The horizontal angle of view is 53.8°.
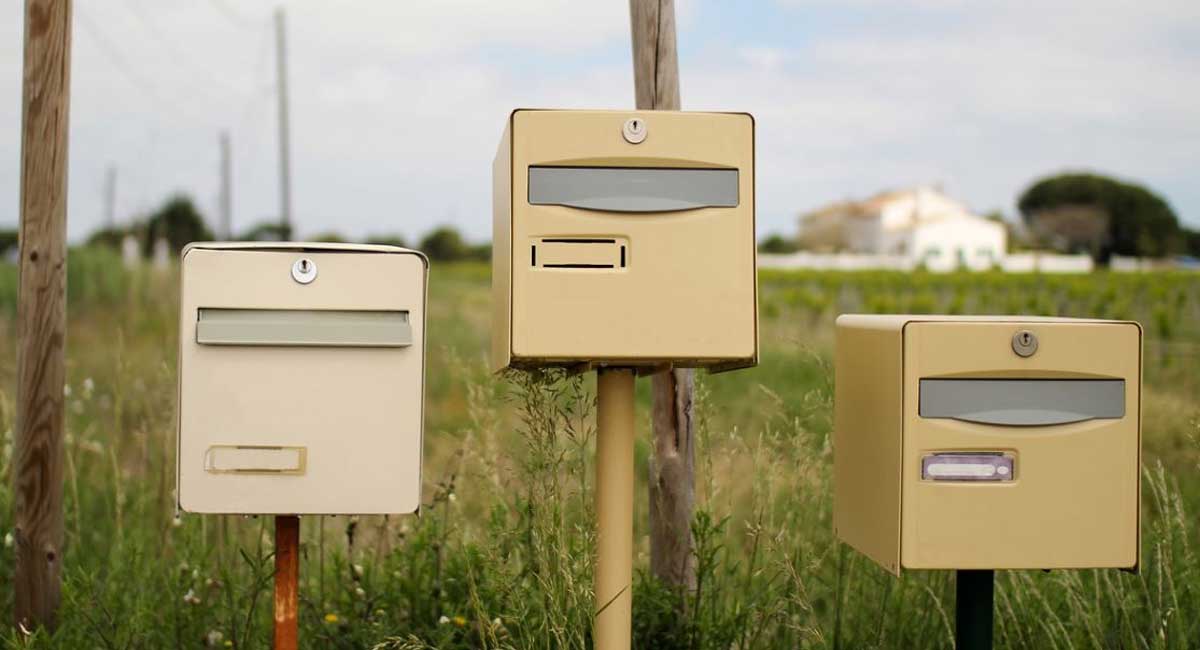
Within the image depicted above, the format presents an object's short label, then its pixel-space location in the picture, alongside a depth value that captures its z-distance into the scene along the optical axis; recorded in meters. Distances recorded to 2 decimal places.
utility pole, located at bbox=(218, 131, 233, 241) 25.86
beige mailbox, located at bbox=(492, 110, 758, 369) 2.14
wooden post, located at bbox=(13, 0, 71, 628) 3.04
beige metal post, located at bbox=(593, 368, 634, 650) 2.43
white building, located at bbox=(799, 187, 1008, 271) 48.47
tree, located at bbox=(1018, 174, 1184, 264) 39.41
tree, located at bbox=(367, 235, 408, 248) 31.09
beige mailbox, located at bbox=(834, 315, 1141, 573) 2.19
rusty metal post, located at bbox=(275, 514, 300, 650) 2.35
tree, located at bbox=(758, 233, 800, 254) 51.31
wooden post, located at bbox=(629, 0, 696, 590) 2.96
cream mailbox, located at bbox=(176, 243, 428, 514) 2.16
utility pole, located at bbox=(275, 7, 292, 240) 19.72
